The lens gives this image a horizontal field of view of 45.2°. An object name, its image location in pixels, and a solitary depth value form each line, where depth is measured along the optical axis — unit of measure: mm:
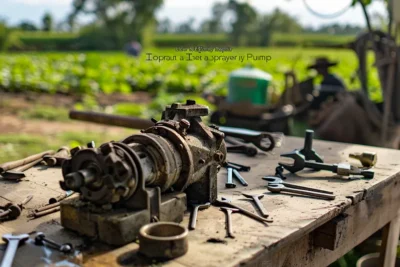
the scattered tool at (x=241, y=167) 2639
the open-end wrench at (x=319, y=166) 2473
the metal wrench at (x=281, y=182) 2259
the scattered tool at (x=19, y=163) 2393
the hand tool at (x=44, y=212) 1889
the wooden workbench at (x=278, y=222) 1594
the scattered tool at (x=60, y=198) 2023
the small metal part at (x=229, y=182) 2324
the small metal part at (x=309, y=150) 2764
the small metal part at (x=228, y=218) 1739
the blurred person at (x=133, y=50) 19219
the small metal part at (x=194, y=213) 1807
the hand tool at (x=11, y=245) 1487
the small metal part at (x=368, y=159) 2664
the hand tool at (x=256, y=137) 2994
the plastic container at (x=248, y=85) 6477
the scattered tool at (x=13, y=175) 2334
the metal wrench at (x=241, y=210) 1884
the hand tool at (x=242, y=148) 2947
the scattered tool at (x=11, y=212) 1860
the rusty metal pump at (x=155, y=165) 1580
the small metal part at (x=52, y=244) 1574
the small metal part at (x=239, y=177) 2375
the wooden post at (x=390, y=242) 2926
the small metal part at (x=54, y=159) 2545
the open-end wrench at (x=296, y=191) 2166
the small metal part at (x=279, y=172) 2498
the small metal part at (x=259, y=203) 1946
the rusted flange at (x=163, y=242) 1514
